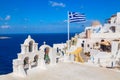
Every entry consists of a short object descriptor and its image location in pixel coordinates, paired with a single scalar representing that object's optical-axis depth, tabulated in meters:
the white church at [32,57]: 9.71
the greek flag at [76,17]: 13.61
